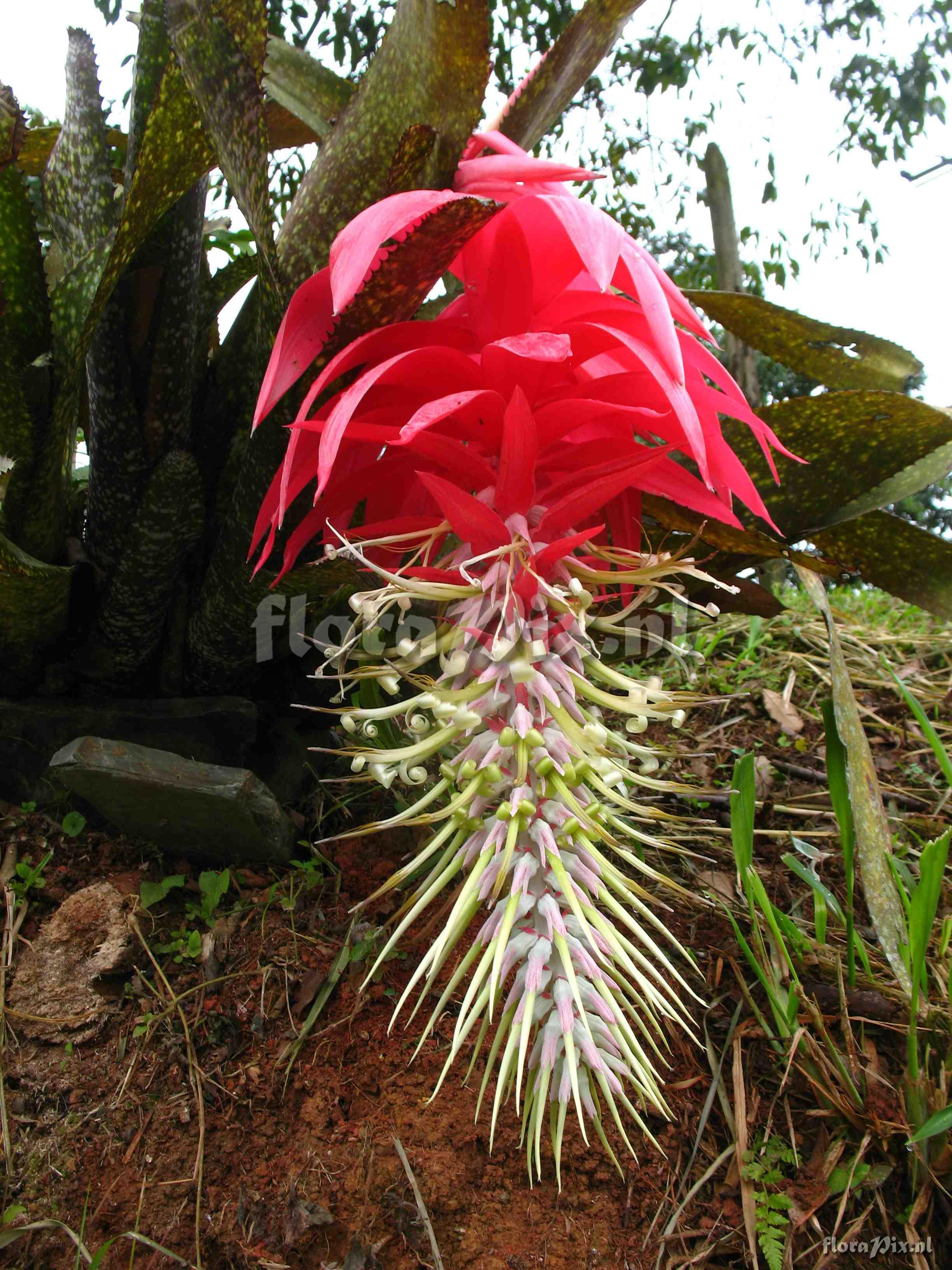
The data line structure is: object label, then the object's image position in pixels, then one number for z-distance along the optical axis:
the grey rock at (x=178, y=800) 0.56
